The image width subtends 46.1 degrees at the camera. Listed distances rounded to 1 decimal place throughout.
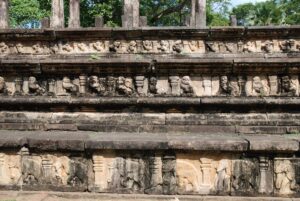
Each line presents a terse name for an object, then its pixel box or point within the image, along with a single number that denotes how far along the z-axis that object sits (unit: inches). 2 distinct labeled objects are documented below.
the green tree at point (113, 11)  971.9
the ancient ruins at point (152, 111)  188.7
